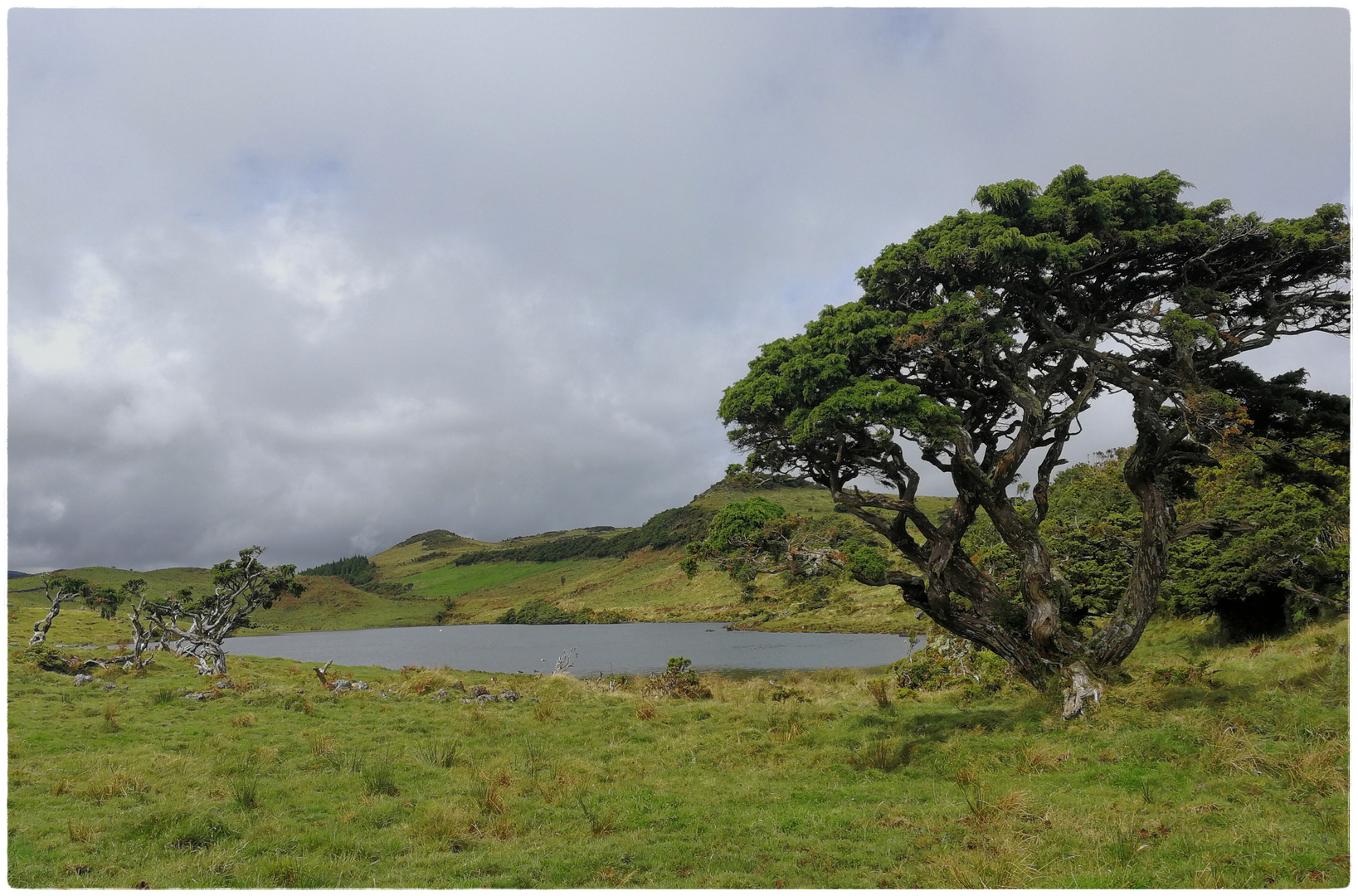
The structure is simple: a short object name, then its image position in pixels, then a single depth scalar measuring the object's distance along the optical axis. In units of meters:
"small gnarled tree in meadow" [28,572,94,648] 32.75
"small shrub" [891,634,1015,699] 20.38
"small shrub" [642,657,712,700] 26.52
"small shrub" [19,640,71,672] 29.09
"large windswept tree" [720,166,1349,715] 13.94
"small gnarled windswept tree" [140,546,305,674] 34.03
